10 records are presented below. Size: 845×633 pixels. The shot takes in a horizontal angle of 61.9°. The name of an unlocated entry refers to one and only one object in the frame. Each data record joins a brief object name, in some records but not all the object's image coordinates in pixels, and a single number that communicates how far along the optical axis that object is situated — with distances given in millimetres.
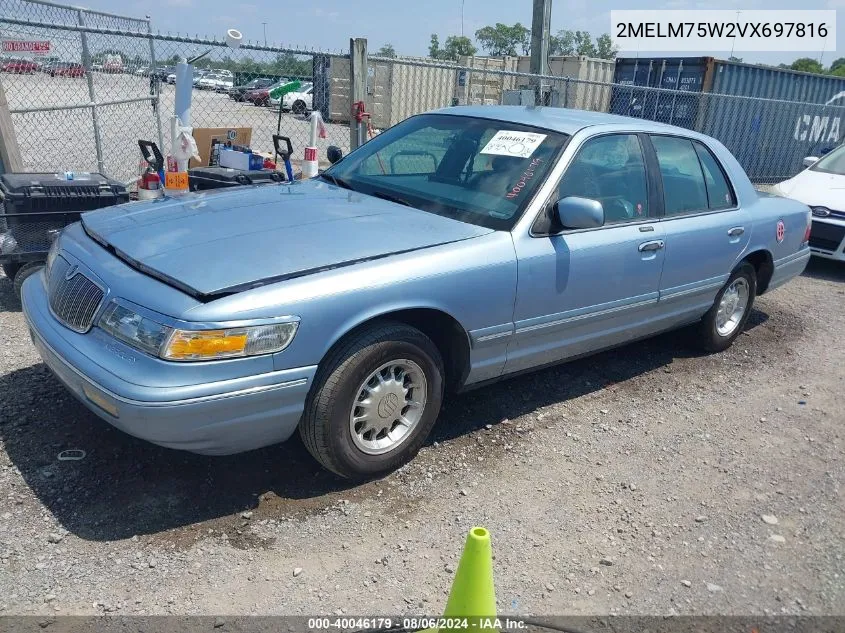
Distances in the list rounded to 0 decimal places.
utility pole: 11633
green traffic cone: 2156
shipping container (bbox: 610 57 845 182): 14688
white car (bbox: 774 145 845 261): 8172
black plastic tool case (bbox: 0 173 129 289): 4879
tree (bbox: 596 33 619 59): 71750
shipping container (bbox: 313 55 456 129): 13086
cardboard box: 8173
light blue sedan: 2752
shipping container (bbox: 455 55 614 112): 17000
